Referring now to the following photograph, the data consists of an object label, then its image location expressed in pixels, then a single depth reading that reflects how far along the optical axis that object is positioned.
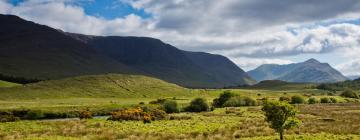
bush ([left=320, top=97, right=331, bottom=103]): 179.32
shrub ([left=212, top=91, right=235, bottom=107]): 162.88
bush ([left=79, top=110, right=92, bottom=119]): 105.31
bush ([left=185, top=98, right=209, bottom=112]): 134.05
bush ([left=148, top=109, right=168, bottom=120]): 95.21
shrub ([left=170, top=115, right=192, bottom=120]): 96.52
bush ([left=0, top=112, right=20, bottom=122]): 99.00
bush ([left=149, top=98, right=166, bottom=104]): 155.18
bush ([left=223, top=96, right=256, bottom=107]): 156.19
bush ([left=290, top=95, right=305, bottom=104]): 174.49
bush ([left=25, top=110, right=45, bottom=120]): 112.97
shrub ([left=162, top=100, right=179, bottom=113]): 130.25
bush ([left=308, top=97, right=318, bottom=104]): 174.88
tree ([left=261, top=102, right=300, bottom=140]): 54.53
